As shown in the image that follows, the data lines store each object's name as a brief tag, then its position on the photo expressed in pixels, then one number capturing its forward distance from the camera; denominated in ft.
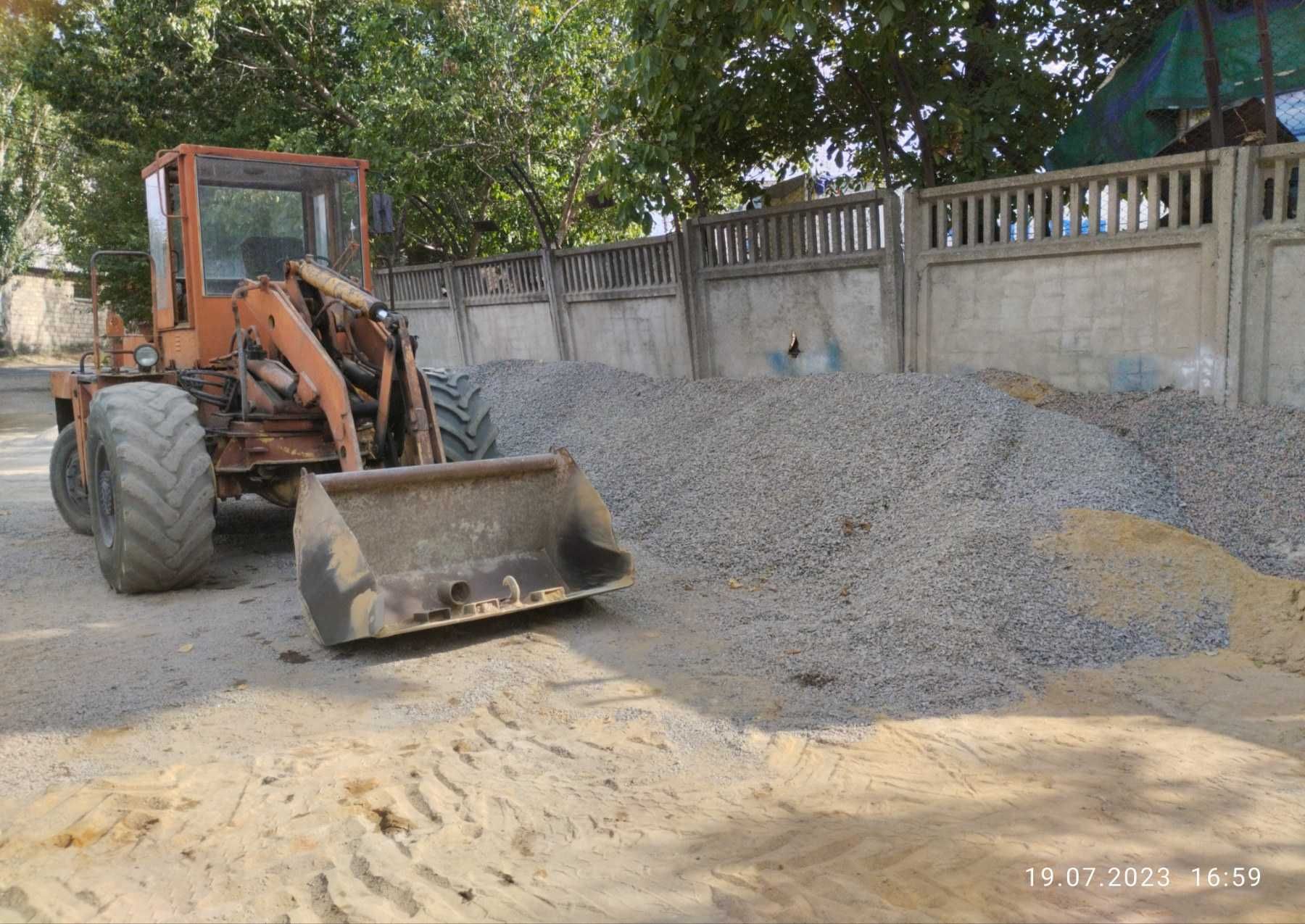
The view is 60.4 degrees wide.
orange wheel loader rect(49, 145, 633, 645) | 18.95
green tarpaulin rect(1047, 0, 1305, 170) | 29.09
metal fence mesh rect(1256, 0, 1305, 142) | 28.86
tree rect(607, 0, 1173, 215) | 30.25
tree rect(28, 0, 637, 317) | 43.68
